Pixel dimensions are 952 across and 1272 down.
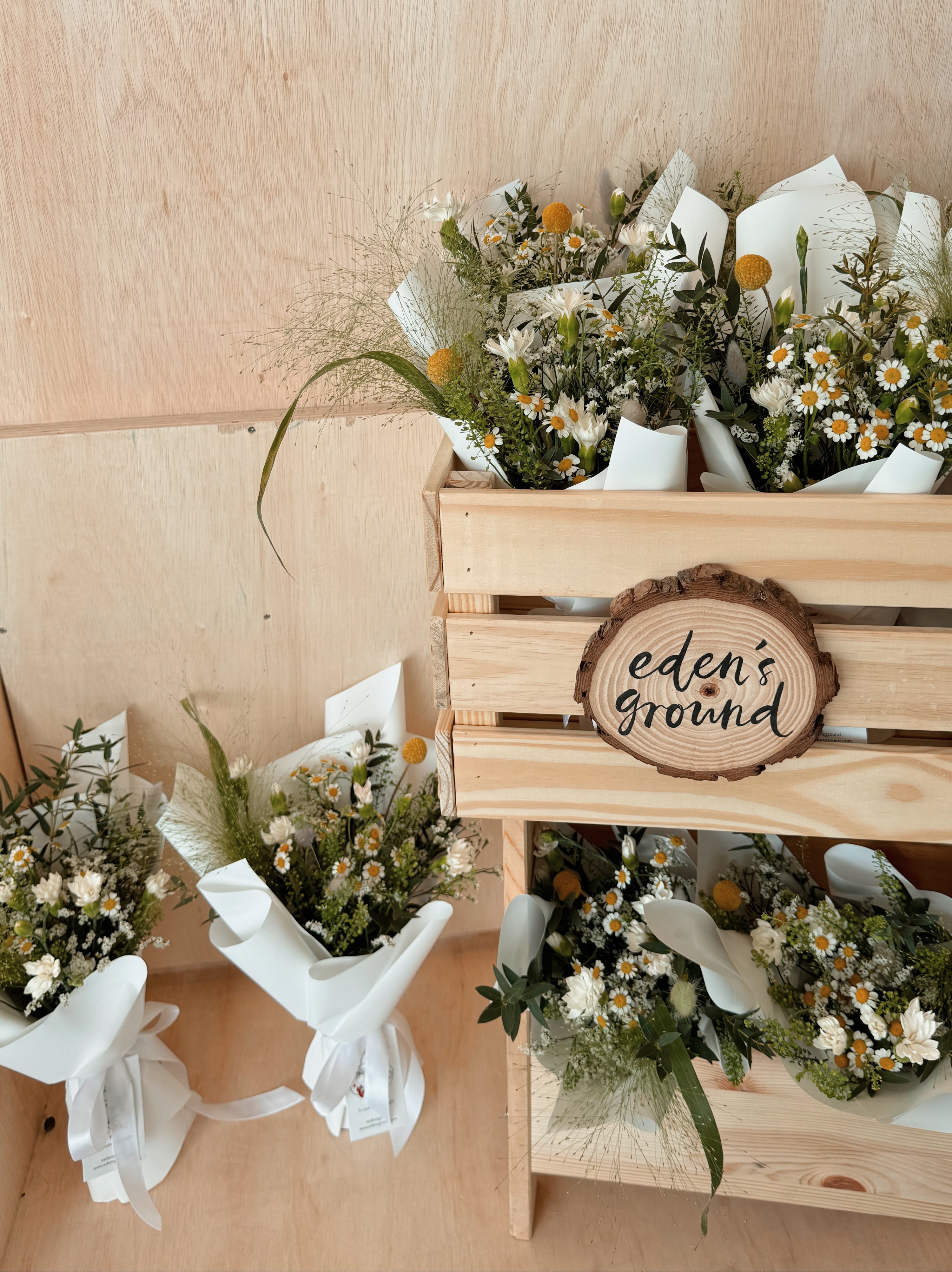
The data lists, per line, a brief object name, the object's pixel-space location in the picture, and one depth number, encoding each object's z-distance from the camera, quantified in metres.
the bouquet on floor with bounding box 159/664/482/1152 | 0.97
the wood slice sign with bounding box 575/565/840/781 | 0.68
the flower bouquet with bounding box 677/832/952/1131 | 0.81
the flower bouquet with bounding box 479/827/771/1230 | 0.83
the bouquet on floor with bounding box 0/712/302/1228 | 0.96
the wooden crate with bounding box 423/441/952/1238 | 0.67
